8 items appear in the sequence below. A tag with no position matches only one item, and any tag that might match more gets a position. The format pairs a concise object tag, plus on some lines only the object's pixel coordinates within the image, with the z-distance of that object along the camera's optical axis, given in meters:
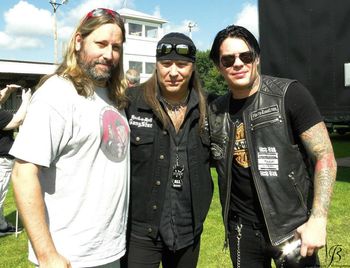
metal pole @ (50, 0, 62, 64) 31.28
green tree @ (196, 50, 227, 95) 57.98
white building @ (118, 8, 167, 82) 40.66
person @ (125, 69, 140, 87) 7.92
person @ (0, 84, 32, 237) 5.75
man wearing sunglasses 2.44
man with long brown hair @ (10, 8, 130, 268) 1.99
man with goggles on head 2.77
